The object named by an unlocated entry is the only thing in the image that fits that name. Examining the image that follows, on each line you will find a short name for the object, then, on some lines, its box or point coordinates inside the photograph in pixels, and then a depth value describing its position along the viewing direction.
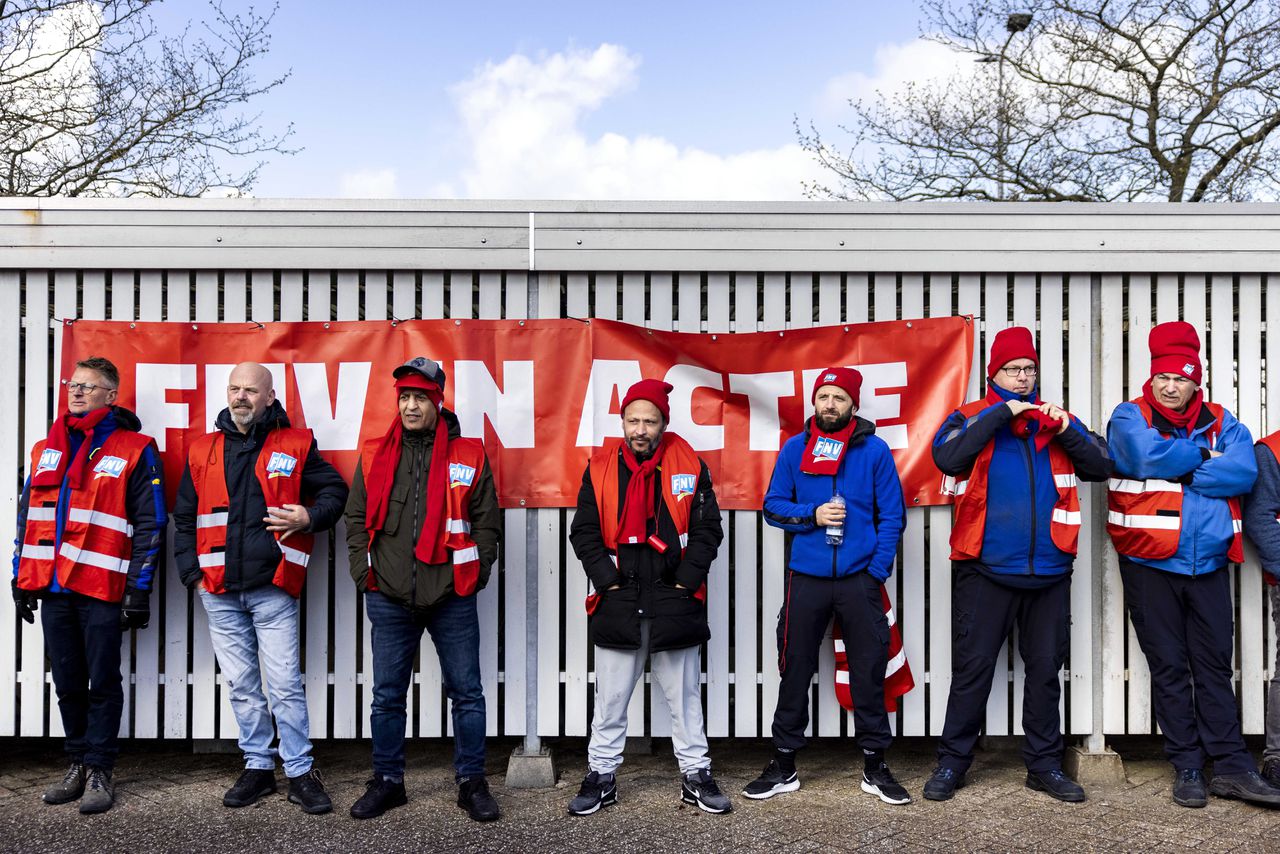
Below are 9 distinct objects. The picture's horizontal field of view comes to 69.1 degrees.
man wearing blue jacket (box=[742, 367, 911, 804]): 4.41
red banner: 4.85
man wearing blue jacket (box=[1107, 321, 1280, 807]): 4.45
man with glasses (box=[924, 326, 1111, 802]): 4.42
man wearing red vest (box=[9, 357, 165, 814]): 4.32
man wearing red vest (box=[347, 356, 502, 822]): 4.20
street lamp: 11.23
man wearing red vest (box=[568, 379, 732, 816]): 4.28
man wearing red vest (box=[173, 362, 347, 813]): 4.31
